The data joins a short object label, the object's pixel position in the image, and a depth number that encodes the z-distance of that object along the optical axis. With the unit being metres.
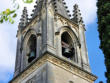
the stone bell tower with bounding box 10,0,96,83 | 23.88
